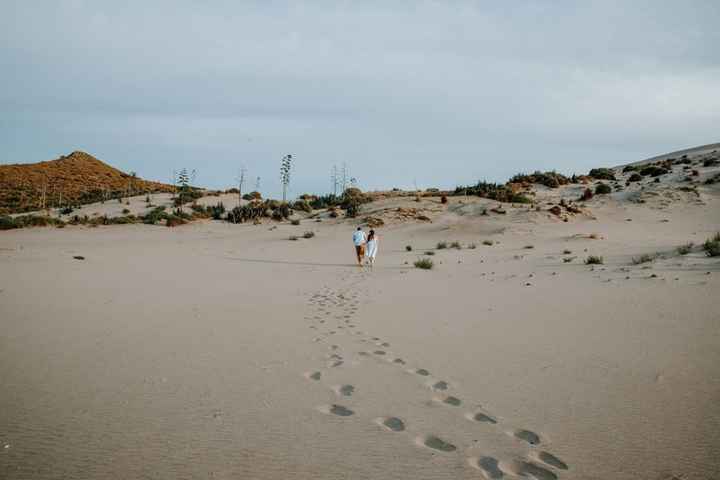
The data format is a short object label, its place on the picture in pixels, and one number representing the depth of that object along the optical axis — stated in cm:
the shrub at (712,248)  896
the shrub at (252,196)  3737
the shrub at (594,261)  1030
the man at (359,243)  1387
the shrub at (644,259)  973
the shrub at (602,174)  3284
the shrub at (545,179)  3057
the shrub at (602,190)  2653
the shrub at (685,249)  996
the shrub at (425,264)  1204
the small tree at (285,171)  4041
